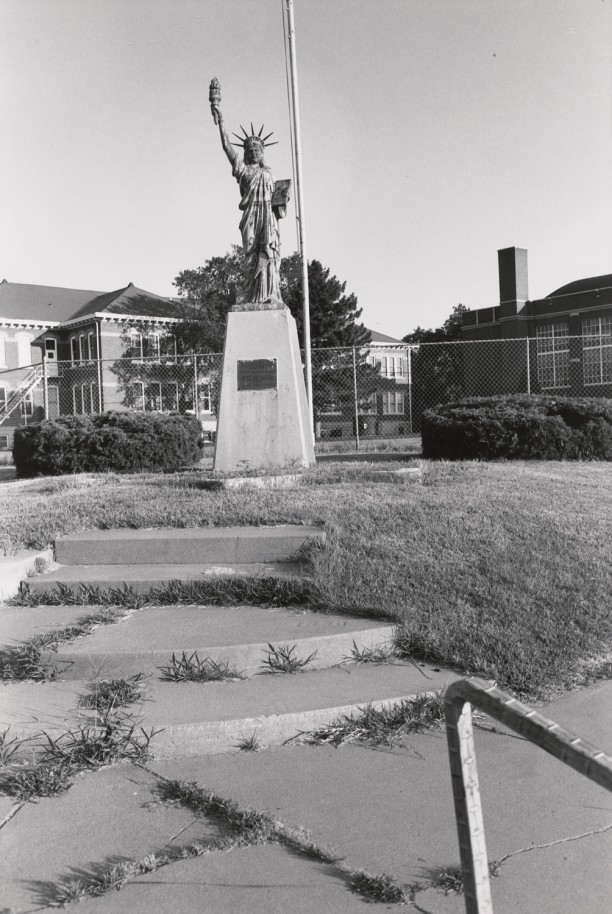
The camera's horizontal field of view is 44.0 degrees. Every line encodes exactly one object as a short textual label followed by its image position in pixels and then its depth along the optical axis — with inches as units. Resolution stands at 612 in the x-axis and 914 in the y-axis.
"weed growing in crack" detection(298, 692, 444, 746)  140.8
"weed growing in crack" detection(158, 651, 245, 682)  160.1
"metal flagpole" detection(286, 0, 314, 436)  586.2
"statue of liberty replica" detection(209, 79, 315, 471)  393.7
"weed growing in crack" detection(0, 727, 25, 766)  129.6
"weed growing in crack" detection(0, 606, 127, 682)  163.8
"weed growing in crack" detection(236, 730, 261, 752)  137.4
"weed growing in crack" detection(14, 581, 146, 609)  209.6
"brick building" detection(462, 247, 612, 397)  1515.7
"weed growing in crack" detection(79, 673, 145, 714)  147.7
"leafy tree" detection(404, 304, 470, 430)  1557.6
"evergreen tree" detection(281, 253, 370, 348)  1626.5
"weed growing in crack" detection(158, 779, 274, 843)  107.7
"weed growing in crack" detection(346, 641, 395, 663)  176.4
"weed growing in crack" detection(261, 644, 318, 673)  167.6
